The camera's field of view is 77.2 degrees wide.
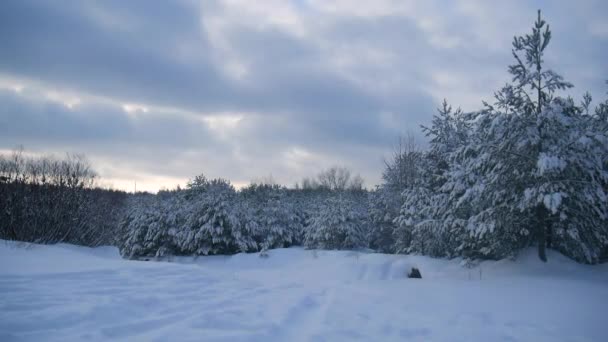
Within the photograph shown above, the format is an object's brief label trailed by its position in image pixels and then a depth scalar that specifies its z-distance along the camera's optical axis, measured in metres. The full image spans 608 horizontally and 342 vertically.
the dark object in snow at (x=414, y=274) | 11.59
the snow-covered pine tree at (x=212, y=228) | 19.45
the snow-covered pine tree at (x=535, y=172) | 9.02
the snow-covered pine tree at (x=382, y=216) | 22.00
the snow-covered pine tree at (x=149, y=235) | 20.47
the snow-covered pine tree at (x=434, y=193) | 13.14
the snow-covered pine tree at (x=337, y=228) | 22.44
